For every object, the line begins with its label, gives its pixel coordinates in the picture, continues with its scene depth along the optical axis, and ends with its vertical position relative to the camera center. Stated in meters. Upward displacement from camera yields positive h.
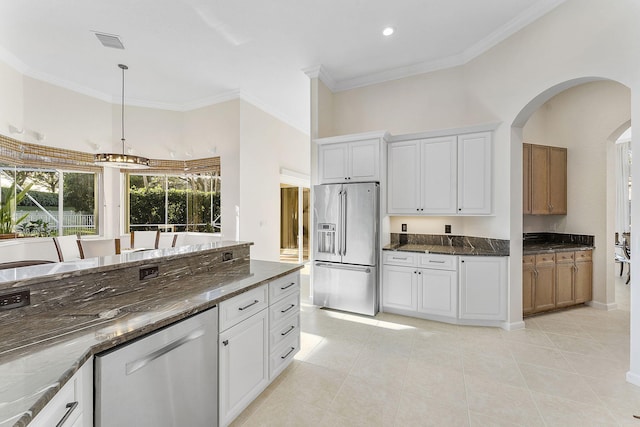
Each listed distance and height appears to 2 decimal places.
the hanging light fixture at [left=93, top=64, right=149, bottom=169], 3.65 +0.71
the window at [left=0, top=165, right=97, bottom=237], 4.18 +0.21
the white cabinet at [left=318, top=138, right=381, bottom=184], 3.74 +0.72
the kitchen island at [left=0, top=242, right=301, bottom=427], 0.84 -0.48
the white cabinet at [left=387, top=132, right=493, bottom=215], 3.39 +0.49
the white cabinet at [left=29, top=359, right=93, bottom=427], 0.81 -0.61
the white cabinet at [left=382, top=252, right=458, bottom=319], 3.37 -0.90
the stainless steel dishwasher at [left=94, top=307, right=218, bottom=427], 1.09 -0.75
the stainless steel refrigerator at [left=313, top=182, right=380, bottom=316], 3.62 -0.45
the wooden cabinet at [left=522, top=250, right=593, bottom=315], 3.62 -0.89
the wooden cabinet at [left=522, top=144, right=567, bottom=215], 3.95 +0.49
